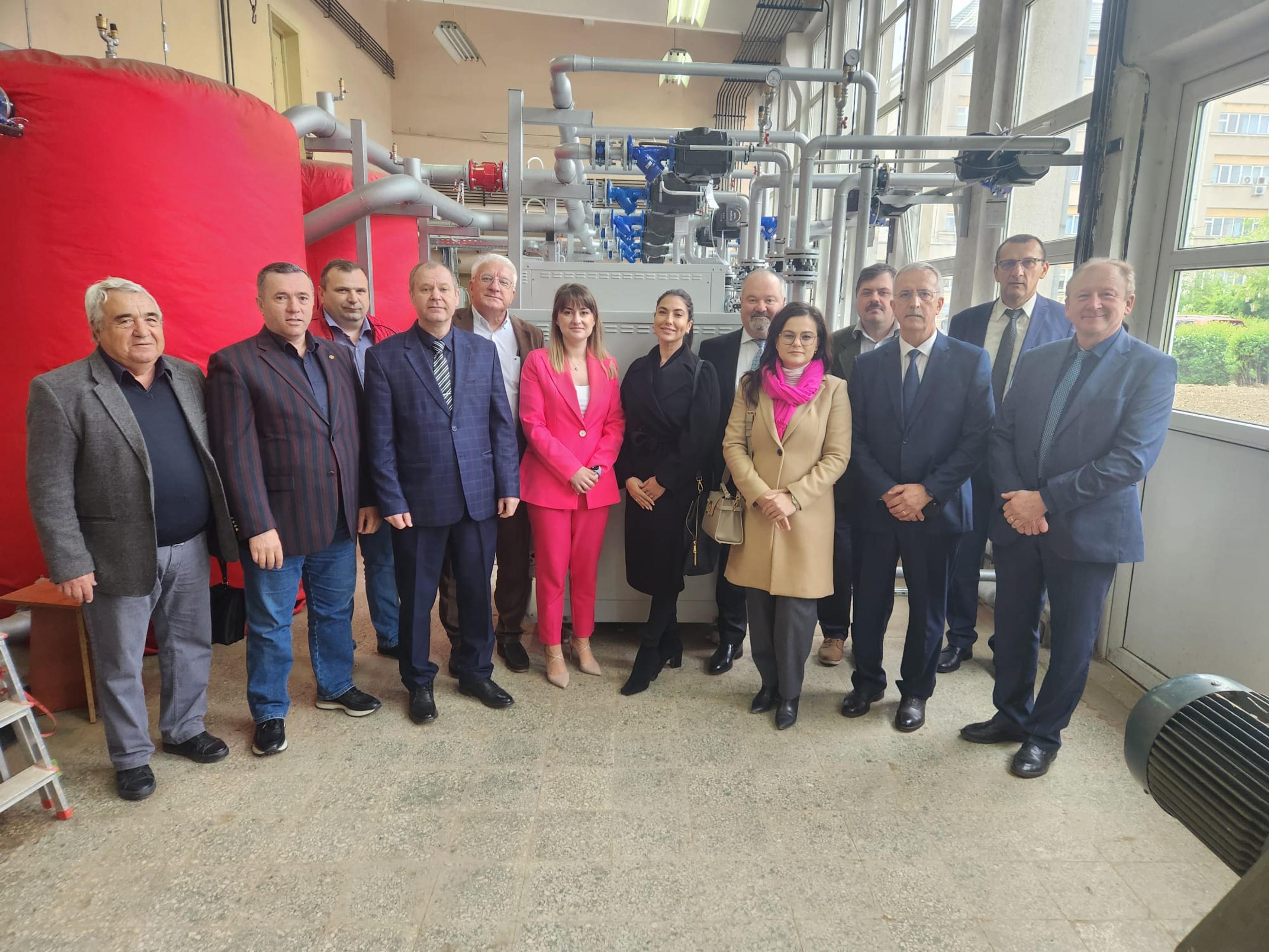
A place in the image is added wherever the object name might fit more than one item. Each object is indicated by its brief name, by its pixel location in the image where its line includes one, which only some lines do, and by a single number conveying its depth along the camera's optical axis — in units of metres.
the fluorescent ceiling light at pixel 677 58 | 9.67
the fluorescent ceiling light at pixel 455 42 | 9.32
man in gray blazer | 1.90
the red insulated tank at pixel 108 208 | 2.62
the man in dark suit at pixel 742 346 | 2.78
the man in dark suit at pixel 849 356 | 2.95
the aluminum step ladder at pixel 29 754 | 1.92
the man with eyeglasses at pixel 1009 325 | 2.77
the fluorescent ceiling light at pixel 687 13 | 7.34
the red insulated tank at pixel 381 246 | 4.99
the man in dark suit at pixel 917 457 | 2.35
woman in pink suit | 2.66
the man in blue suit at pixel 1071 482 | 2.06
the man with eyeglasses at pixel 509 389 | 2.75
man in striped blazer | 2.16
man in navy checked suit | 2.40
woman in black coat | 2.65
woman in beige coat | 2.38
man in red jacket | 2.62
